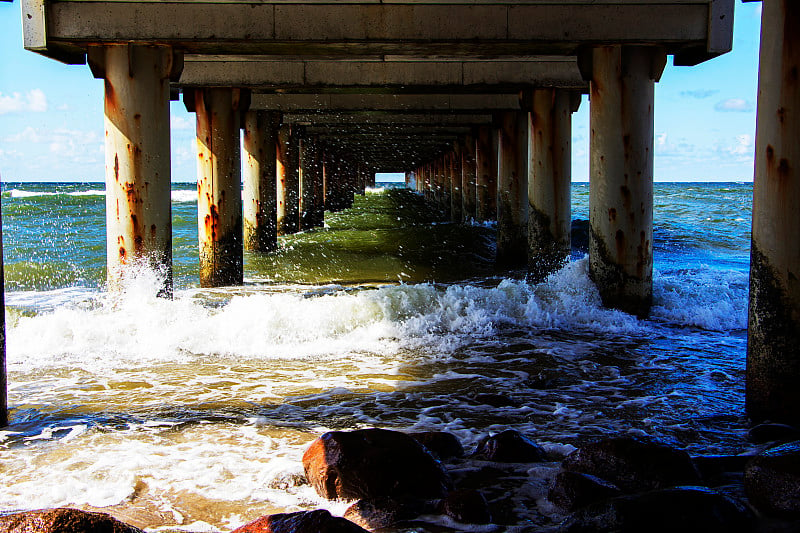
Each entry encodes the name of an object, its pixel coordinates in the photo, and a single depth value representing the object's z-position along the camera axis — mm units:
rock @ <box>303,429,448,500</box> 3436
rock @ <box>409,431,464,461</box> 3975
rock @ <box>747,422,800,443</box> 4117
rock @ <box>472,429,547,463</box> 3891
